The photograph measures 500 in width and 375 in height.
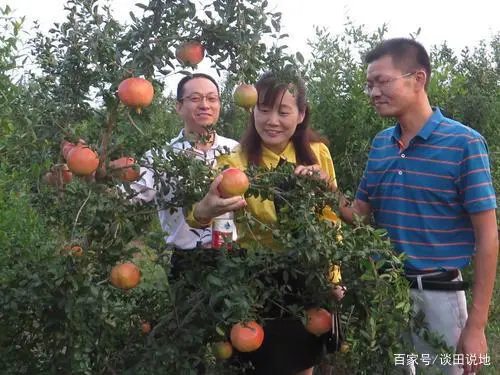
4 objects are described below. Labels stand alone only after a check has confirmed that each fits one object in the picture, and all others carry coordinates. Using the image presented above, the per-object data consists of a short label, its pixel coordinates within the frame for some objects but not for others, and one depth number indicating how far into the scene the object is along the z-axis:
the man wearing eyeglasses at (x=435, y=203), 2.11
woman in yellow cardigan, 2.30
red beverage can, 2.08
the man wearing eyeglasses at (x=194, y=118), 2.52
